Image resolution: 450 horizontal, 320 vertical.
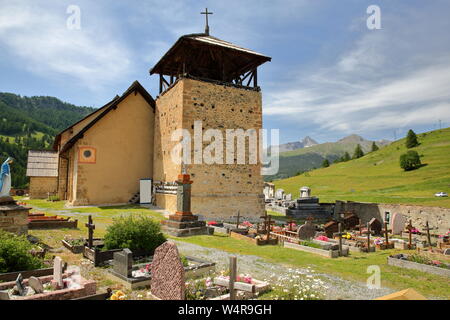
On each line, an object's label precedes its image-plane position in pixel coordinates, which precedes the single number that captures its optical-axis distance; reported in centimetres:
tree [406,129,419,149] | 8574
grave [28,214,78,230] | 1256
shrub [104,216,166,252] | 841
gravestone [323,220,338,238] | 1486
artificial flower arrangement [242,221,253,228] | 1583
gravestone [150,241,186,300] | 538
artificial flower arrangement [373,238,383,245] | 1262
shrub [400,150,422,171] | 6075
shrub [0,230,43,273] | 624
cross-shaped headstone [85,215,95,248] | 864
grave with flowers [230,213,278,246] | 1170
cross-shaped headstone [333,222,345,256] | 1023
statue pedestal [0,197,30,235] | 934
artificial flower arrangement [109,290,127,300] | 555
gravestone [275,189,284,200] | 3377
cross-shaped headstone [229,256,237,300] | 537
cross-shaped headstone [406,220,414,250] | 1221
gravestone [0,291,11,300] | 480
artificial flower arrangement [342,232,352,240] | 1355
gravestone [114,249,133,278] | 652
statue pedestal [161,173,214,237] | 1264
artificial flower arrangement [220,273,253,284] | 632
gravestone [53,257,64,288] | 560
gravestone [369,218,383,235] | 1612
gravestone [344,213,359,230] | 1802
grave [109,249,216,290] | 637
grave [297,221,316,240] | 1248
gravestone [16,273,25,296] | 523
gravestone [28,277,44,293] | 536
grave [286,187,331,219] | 2302
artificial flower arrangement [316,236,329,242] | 1233
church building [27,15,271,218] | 1875
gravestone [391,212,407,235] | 1642
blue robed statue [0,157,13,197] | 939
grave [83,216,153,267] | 777
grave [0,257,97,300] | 503
